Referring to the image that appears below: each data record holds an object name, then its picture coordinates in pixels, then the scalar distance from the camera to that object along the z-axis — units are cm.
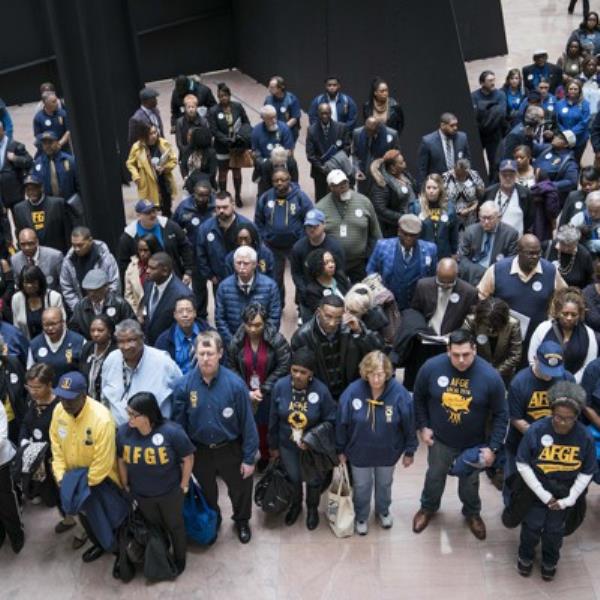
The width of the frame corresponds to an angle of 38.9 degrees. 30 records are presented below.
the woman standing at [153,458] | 555
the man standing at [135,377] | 618
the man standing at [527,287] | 701
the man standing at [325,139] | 1046
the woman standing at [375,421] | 588
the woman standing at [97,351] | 642
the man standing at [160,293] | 718
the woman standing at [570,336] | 637
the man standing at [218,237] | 798
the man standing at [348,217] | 820
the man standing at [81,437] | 566
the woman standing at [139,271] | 766
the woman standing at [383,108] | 1033
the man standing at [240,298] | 711
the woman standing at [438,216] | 800
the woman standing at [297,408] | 595
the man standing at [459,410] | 589
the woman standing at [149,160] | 997
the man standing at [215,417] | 595
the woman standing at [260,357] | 647
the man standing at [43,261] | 789
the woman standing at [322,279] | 723
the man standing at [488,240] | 773
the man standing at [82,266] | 769
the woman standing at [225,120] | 1109
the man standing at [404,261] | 755
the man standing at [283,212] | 853
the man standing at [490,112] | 1144
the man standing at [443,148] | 946
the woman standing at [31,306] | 725
